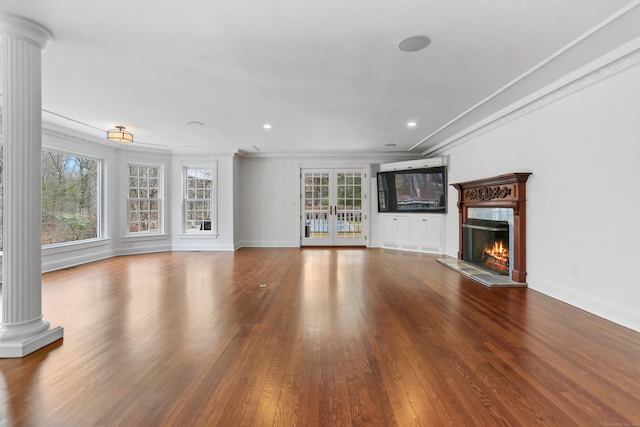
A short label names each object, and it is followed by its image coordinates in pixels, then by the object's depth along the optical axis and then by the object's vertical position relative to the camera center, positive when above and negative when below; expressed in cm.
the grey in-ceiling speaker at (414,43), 266 +158
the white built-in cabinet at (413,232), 708 -50
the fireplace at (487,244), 468 -56
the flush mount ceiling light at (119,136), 514 +137
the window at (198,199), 785 +37
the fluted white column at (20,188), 232 +21
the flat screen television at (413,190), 699 +55
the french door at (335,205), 841 +22
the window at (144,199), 728 +36
